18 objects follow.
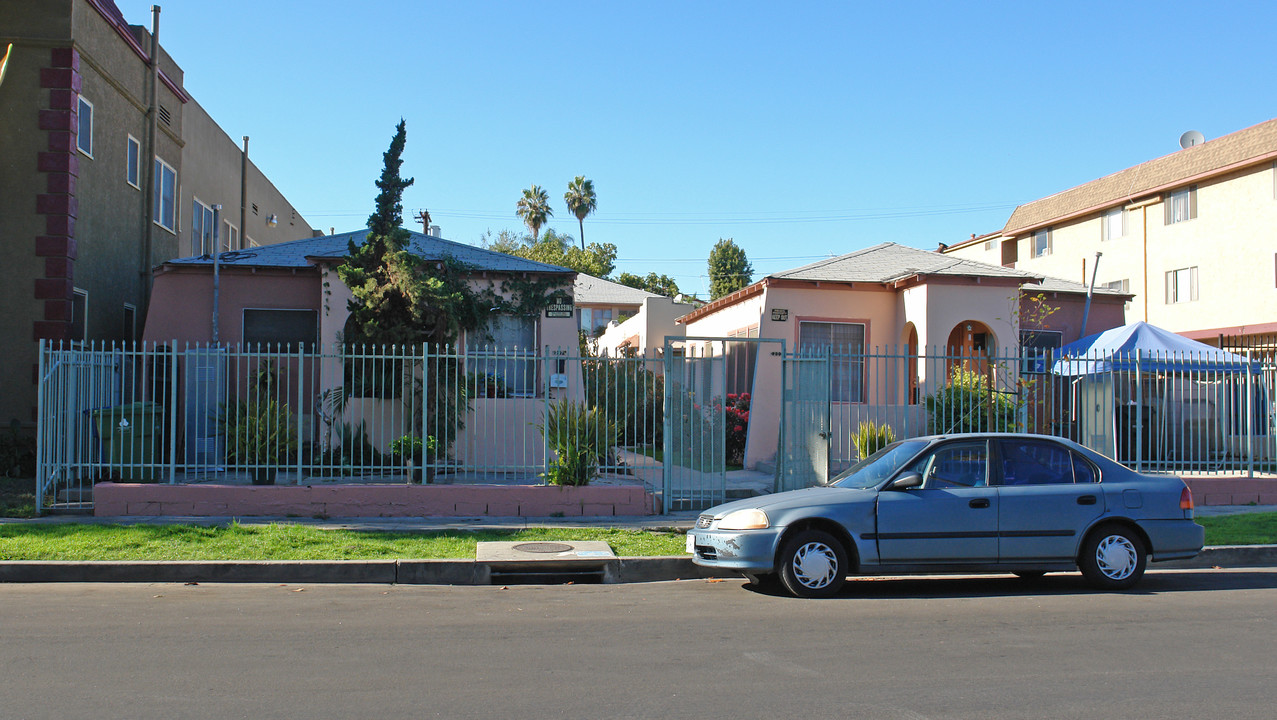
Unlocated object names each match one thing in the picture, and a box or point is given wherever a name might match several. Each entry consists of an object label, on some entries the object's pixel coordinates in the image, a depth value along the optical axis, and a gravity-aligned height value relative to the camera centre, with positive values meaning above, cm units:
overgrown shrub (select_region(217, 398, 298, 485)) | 1140 -59
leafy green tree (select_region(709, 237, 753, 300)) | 5084 +688
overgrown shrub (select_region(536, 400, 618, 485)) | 1151 -63
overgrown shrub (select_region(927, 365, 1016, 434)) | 1272 -25
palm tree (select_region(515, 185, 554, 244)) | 6081 +1174
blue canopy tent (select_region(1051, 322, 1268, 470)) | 1276 -24
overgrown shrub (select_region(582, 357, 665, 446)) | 1162 -8
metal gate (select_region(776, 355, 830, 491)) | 1206 -48
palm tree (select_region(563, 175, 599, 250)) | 5994 +1224
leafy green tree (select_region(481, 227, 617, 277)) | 4488 +725
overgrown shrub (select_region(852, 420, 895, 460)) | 1306 -66
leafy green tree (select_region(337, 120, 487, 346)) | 1296 +141
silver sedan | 763 -107
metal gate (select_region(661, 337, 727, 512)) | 1152 -58
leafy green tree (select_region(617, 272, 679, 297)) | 5094 +591
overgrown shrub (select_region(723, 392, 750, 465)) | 1744 -77
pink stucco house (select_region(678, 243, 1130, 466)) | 1617 +135
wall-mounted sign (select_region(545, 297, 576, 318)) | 1509 +131
